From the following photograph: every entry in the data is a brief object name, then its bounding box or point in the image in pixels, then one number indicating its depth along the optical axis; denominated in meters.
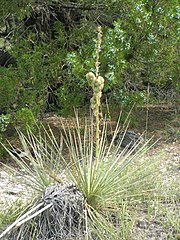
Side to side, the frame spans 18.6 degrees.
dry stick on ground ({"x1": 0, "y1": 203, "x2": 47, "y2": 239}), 3.12
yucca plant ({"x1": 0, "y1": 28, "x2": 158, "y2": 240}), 3.33
